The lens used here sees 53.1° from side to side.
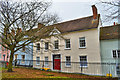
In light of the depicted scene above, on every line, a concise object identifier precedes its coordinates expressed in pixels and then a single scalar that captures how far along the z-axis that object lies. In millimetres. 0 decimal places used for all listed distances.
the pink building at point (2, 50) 13995
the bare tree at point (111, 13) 8328
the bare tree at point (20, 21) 12703
